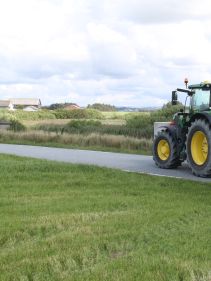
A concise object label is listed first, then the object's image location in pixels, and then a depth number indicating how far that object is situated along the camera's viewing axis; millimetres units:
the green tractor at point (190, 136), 15242
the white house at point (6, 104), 123125
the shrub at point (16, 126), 40031
